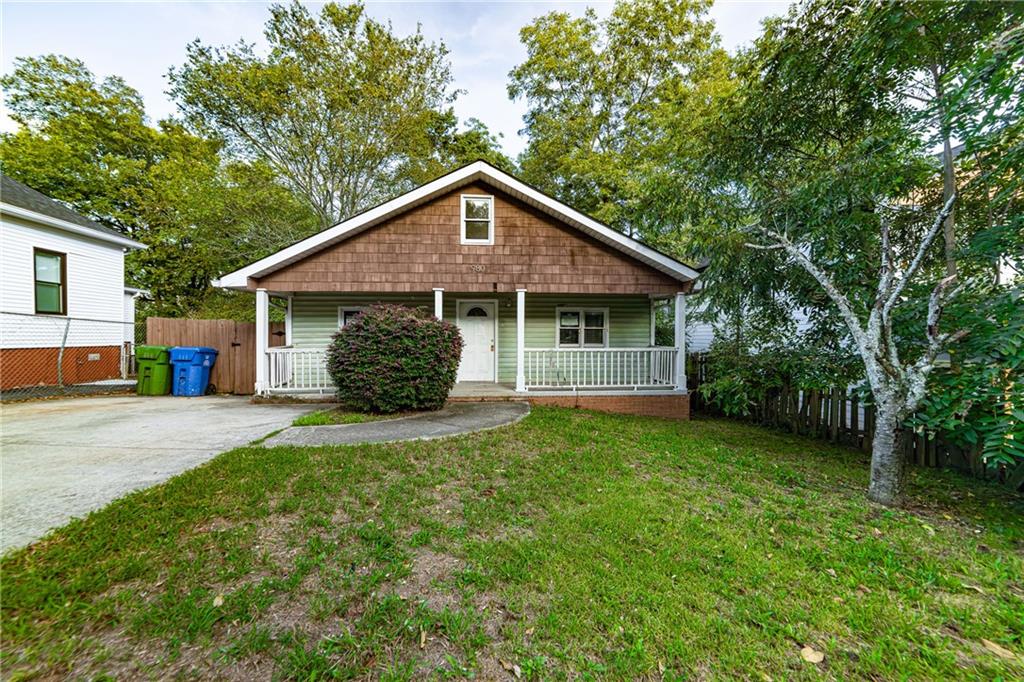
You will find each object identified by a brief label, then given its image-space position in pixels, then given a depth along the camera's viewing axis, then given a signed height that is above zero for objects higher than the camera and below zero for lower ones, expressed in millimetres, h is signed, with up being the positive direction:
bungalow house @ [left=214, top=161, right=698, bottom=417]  8617 +1705
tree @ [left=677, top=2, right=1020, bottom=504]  4254 +1975
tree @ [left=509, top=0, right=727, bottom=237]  16562 +11614
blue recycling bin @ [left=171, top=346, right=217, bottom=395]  9273 -669
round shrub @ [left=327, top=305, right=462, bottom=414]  6918 -367
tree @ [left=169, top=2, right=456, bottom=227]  15930 +10218
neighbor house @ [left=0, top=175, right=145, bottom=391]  9672 +1370
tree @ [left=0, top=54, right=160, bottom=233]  17703 +9950
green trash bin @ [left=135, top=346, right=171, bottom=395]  9227 -640
